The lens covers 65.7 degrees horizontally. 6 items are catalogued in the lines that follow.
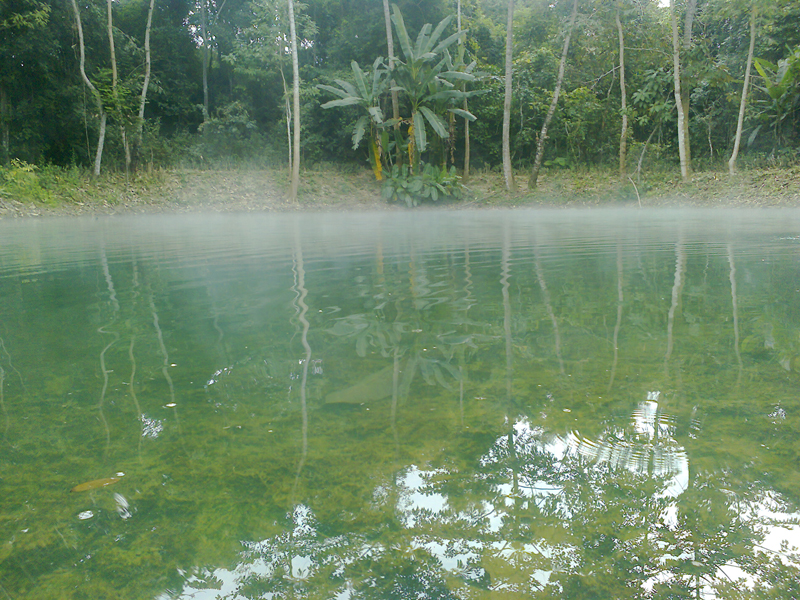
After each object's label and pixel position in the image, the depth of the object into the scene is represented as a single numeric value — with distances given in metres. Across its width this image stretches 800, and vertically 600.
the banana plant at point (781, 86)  16.58
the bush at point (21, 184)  16.06
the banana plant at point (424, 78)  17.80
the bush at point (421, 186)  19.14
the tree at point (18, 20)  17.00
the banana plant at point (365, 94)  18.25
